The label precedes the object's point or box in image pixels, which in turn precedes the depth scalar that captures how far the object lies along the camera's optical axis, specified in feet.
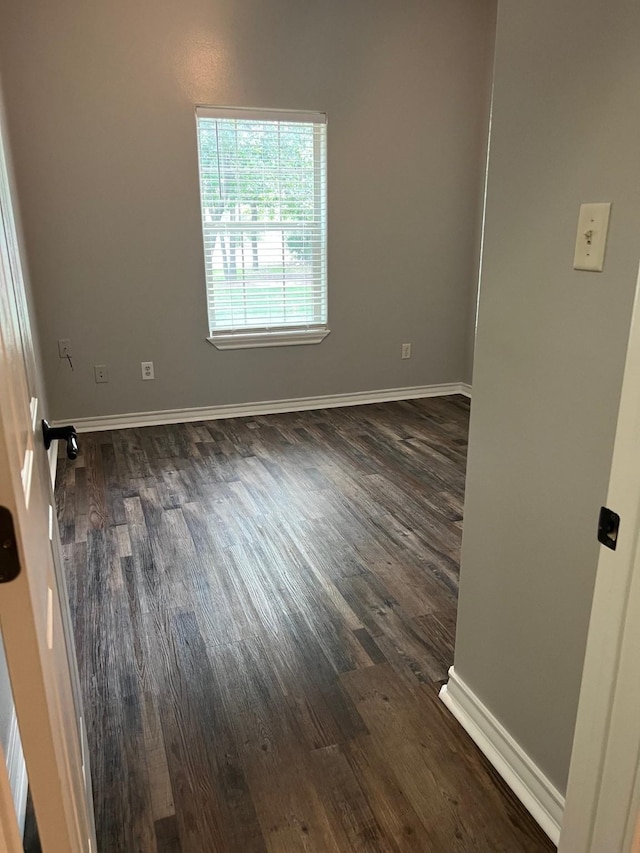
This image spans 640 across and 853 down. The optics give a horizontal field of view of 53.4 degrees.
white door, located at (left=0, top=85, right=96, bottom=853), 2.05
